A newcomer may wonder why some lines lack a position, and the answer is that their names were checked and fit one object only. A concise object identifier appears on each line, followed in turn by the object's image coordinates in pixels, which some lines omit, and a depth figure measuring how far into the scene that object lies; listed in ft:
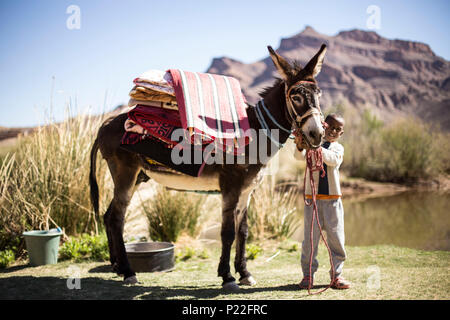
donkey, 10.16
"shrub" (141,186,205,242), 20.11
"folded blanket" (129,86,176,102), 11.77
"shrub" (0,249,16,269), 15.14
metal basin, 14.76
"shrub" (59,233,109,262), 16.53
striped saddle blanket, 10.61
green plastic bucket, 15.25
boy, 10.65
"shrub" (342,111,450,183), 52.24
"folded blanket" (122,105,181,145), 11.44
